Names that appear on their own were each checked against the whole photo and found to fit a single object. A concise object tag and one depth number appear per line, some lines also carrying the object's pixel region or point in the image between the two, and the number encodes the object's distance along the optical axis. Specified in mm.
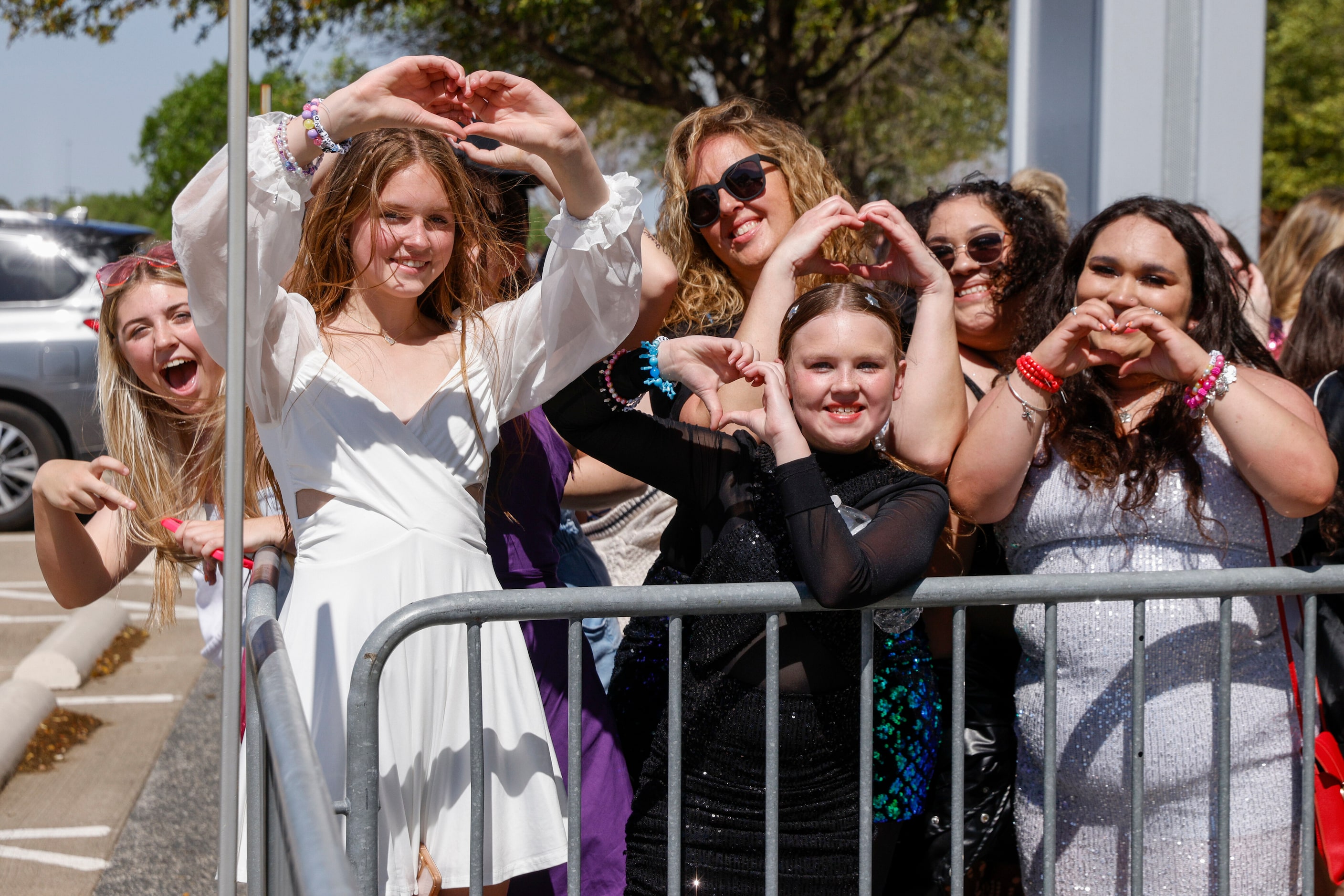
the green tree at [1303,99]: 24750
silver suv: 9039
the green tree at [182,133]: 56938
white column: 5121
